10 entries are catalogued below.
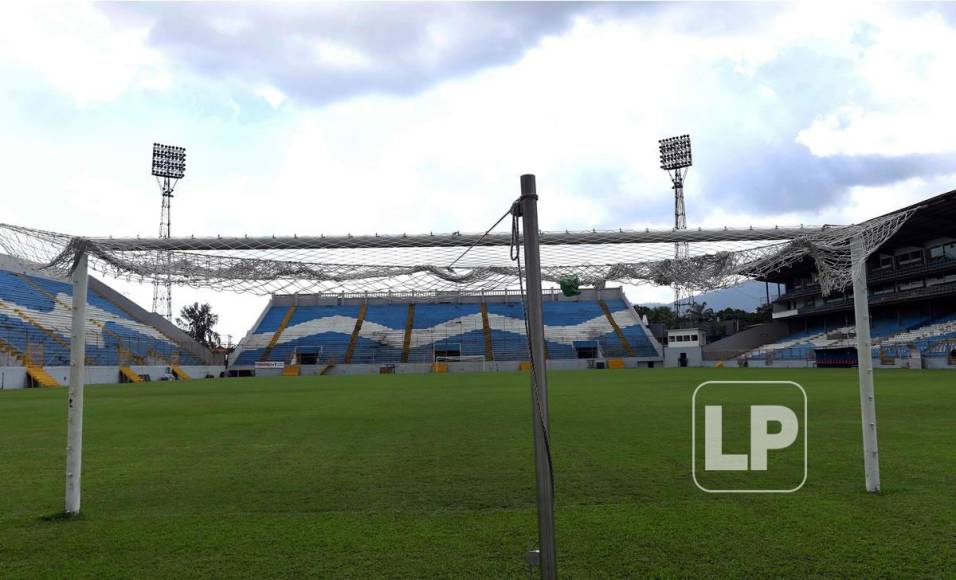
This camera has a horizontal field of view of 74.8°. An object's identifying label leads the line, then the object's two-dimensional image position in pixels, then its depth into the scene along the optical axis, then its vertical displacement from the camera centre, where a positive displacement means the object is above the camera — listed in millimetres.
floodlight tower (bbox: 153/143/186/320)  48125 +13858
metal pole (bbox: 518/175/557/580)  2883 -255
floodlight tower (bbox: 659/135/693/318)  53031 +14693
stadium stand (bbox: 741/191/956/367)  37375 +1827
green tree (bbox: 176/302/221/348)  90625 +3345
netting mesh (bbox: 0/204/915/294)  5695 +798
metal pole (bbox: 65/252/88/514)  5395 -564
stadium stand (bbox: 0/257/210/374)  35562 +1082
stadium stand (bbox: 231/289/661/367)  55656 +777
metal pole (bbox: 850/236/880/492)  5691 -331
